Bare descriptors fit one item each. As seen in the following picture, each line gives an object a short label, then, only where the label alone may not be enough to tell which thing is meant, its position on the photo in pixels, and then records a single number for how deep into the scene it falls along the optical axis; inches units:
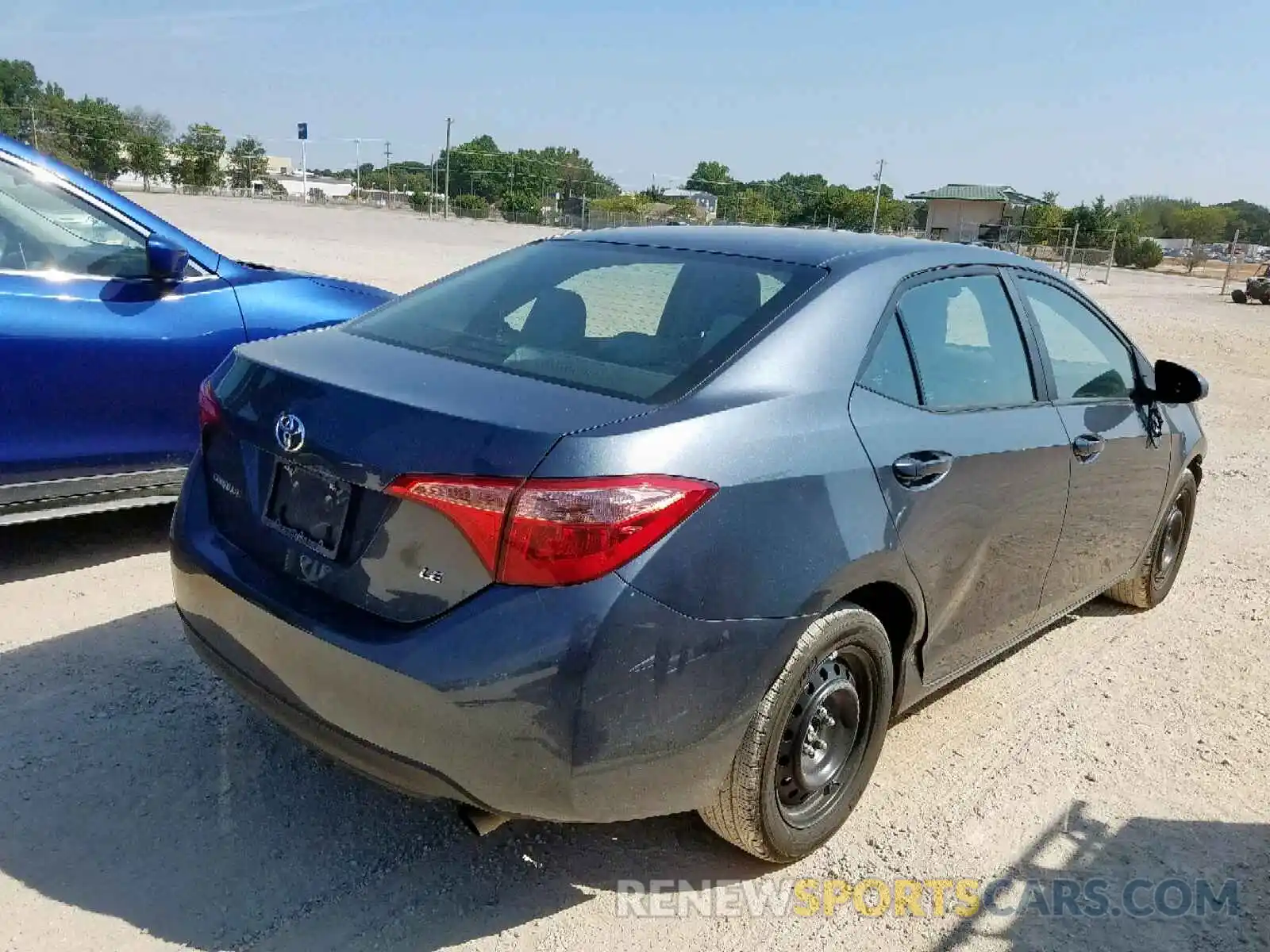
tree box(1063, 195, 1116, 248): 2532.0
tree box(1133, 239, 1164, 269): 2600.9
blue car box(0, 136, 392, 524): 157.8
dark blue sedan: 86.3
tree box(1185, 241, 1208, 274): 2465.6
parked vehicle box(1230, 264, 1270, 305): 1341.0
